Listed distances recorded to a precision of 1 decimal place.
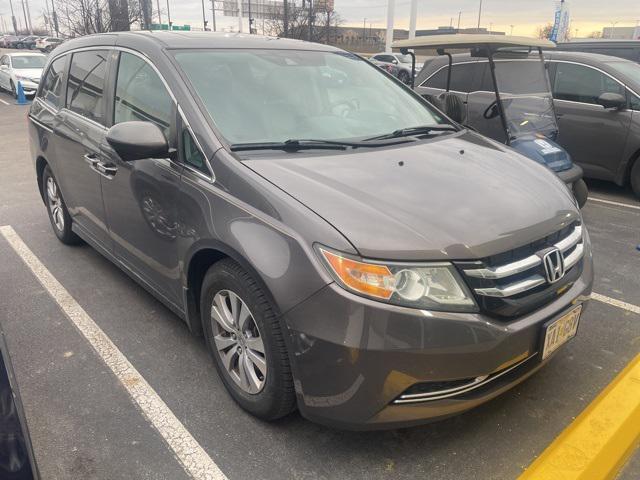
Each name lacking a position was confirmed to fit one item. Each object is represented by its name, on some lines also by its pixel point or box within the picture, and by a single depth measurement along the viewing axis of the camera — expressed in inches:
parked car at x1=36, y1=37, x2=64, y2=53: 1429.1
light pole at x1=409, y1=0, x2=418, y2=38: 1107.3
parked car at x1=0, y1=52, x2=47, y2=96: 653.9
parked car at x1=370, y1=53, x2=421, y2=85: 917.1
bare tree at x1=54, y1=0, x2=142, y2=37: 901.8
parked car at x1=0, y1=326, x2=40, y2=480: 49.7
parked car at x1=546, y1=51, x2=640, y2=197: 245.9
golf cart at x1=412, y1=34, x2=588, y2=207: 206.2
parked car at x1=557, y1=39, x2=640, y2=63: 342.6
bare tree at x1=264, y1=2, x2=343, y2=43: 1316.4
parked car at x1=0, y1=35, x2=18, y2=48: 2110.0
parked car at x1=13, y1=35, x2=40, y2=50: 1897.1
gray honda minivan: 77.1
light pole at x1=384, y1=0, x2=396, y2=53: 1098.7
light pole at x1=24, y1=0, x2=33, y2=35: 3242.9
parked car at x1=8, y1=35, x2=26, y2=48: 2018.1
